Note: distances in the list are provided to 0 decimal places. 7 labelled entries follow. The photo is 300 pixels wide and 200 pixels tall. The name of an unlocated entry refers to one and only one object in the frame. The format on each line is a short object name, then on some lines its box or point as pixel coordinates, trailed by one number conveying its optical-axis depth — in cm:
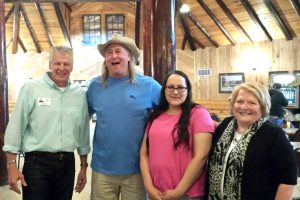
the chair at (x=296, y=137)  332
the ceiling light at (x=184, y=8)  627
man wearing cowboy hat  159
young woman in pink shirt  140
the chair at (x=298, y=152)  250
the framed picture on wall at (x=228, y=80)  723
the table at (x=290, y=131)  359
